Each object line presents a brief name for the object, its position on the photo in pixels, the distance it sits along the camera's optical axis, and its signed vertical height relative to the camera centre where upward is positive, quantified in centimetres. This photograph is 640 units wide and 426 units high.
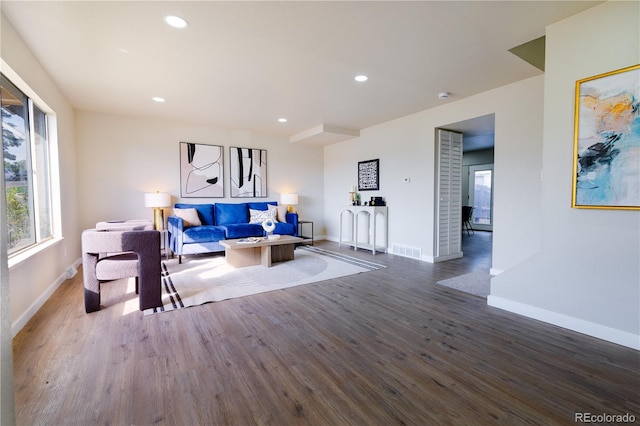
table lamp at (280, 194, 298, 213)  629 +6
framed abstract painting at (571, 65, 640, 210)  202 +43
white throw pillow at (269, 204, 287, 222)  599 -23
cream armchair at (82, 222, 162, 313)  252 -55
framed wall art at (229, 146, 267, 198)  597 +65
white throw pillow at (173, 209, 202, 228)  506 -24
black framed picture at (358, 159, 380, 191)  564 +53
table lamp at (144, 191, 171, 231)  489 -1
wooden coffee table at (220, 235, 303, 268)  417 -75
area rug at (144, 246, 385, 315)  308 -98
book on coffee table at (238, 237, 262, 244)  419 -58
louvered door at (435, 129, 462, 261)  466 +8
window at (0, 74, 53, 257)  256 +35
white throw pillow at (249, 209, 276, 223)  568 -26
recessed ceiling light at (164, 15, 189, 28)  226 +146
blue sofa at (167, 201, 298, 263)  464 -44
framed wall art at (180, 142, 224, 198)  546 +62
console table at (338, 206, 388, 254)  535 -48
